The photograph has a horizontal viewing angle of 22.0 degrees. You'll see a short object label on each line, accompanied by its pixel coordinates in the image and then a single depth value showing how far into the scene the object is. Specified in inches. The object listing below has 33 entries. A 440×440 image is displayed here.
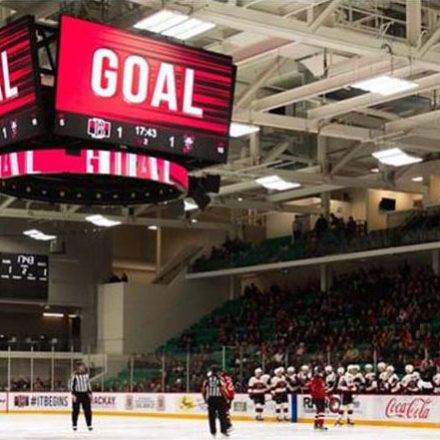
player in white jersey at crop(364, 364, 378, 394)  1063.0
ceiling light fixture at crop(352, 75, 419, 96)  713.6
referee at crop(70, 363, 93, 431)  908.0
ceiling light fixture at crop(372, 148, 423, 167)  910.4
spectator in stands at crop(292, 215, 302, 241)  1649.9
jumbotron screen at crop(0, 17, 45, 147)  531.5
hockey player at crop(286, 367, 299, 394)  1103.0
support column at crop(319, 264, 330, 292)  1630.2
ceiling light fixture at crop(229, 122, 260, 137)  880.9
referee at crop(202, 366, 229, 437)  792.9
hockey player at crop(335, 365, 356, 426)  1012.5
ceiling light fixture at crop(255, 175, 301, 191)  1121.4
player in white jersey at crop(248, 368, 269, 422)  1079.0
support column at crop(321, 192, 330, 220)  1640.0
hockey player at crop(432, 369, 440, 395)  1011.9
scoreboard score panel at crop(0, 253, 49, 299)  1551.4
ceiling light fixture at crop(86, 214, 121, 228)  1440.7
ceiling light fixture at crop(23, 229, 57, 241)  1544.0
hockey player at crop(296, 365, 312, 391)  1109.1
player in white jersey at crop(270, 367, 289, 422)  1063.6
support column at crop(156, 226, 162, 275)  1812.3
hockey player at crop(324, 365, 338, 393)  1054.4
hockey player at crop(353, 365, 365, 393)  1030.4
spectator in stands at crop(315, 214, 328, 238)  1577.3
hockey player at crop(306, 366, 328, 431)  944.3
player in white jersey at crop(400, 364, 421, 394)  1028.5
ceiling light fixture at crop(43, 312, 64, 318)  1802.4
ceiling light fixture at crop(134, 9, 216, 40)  607.5
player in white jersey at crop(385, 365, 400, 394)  1046.4
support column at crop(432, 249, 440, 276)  1472.7
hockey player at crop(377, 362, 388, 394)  1051.9
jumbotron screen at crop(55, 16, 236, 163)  534.3
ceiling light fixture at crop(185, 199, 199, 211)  1045.3
